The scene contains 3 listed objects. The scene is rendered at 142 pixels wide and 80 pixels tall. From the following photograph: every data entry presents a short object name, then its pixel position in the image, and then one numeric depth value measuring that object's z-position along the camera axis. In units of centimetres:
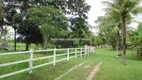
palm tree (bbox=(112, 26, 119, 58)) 1302
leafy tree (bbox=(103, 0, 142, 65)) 828
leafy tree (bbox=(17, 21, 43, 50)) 1260
